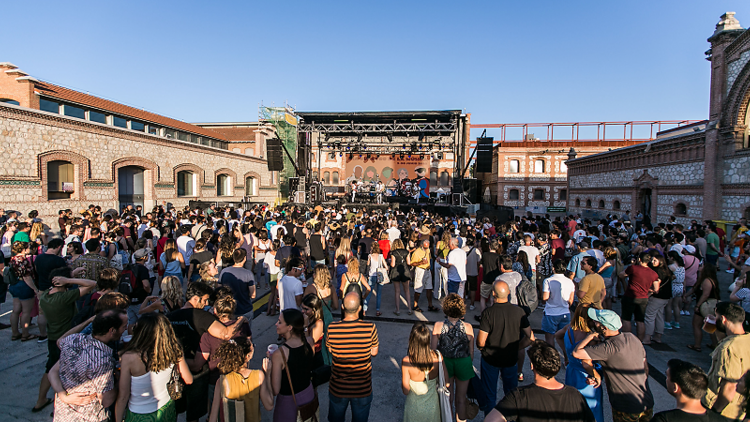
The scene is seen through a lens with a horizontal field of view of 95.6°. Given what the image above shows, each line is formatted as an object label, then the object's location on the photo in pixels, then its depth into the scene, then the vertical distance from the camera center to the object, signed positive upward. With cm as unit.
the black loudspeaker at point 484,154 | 1889 +258
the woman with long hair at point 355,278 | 488 -116
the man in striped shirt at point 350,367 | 290 -144
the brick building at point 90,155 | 1294 +203
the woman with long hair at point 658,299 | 511 -147
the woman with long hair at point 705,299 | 497 -142
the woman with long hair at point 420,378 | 267 -144
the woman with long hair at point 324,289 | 426 -116
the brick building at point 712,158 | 1298 +202
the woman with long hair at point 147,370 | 246 -127
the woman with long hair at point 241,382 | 245 -139
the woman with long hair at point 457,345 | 313 -134
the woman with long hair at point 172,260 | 536 -100
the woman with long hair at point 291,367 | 263 -133
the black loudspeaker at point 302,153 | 2161 +293
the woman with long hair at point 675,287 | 570 -144
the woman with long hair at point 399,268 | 647 -130
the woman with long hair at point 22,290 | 471 -135
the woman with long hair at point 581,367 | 304 -150
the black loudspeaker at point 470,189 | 2159 +70
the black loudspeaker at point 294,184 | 2183 +92
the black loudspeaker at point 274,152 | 2061 +280
